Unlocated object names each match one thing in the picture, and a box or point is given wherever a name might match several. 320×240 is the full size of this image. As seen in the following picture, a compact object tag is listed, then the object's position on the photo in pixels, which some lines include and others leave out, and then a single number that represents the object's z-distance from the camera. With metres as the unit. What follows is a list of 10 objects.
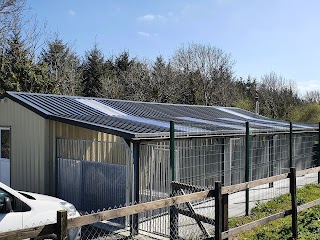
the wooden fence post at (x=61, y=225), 3.73
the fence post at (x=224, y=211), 5.67
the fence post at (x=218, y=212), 5.52
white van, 5.89
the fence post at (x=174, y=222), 7.14
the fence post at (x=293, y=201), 6.98
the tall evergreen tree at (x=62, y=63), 37.78
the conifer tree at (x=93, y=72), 44.25
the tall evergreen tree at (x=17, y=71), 27.77
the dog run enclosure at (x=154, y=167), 8.70
